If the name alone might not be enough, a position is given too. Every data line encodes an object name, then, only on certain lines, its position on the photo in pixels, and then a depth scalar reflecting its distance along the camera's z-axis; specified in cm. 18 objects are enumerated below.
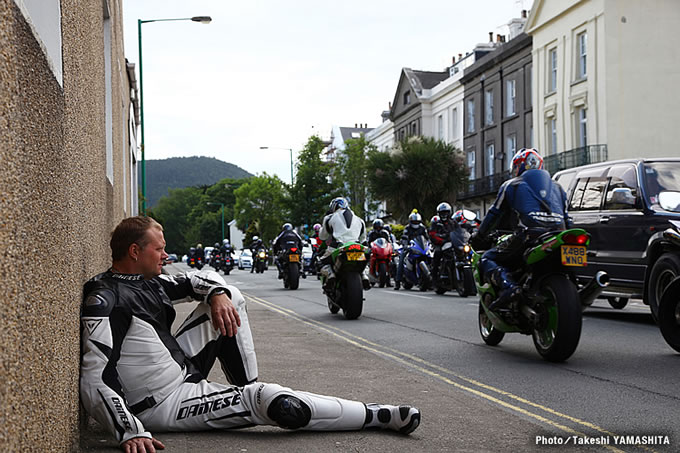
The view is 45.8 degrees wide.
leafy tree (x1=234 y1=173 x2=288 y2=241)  8800
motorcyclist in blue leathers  769
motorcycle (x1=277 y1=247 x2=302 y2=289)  2234
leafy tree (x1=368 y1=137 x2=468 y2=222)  4753
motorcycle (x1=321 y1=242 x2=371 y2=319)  1191
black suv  980
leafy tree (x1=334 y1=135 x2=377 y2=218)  6009
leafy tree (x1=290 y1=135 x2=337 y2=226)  6072
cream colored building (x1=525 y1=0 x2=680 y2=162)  3500
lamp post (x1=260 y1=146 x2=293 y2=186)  6785
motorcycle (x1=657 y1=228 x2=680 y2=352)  762
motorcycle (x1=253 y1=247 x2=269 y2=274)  4078
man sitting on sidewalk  383
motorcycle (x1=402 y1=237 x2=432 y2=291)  2042
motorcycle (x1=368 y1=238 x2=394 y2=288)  2256
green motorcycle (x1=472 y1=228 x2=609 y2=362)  704
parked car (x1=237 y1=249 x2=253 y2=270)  5631
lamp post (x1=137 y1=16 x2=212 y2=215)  2939
